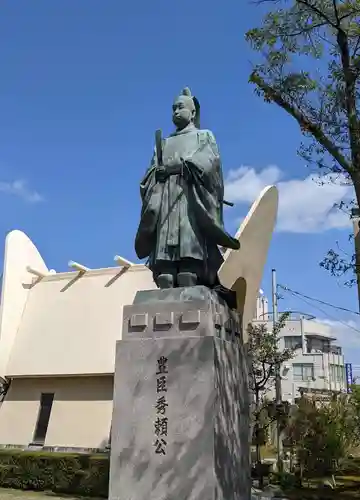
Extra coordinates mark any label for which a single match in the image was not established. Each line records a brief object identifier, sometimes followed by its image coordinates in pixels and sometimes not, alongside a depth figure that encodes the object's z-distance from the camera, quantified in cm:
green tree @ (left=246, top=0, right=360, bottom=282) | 680
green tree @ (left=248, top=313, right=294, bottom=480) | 1680
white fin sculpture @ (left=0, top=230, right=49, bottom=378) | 1911
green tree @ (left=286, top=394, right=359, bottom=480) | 1142
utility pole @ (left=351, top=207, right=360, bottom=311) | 690
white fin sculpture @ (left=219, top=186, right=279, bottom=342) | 1775
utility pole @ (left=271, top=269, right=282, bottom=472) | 1334
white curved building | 1703
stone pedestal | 470
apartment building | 4234
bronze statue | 551
